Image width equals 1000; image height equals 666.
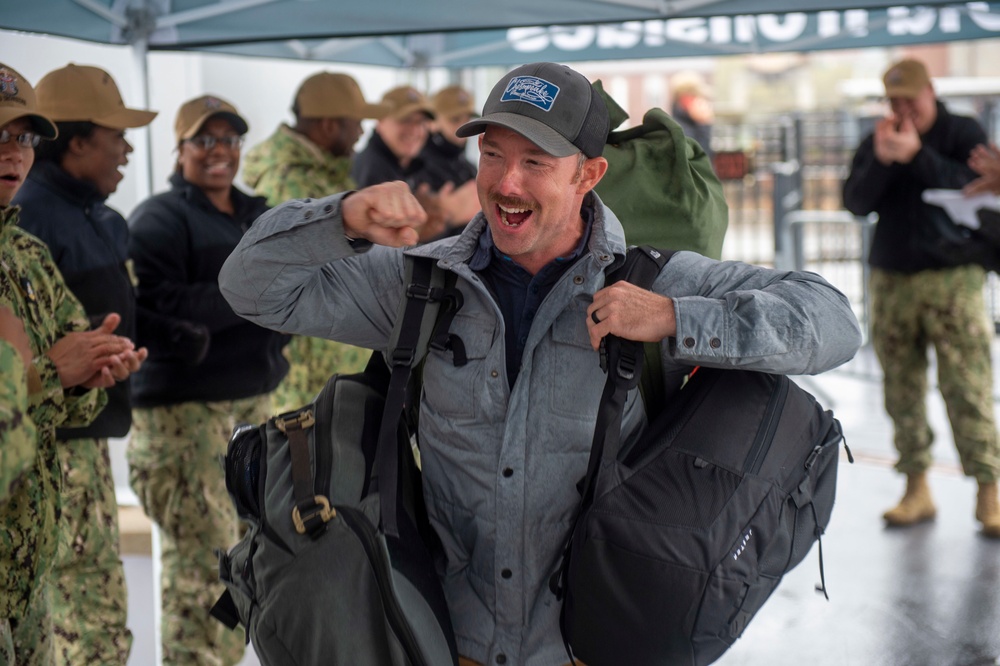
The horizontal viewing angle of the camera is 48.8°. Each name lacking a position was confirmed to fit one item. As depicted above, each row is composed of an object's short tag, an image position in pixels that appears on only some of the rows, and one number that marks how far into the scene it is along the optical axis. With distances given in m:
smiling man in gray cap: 2.00
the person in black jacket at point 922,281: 5.39
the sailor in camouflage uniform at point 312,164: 4.64
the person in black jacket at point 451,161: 5.21
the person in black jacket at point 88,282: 3.20
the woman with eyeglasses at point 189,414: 3.74
